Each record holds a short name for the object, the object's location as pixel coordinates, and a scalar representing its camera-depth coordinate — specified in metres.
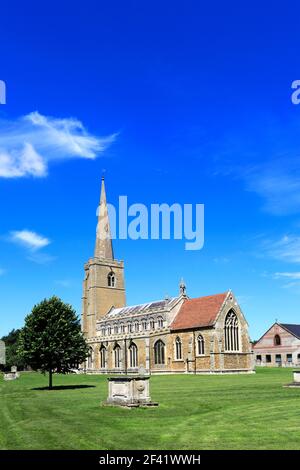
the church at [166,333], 58.88
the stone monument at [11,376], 50.99
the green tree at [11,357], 81.93
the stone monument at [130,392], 19.58
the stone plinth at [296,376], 27.54
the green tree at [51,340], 34.59
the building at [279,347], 78.00
